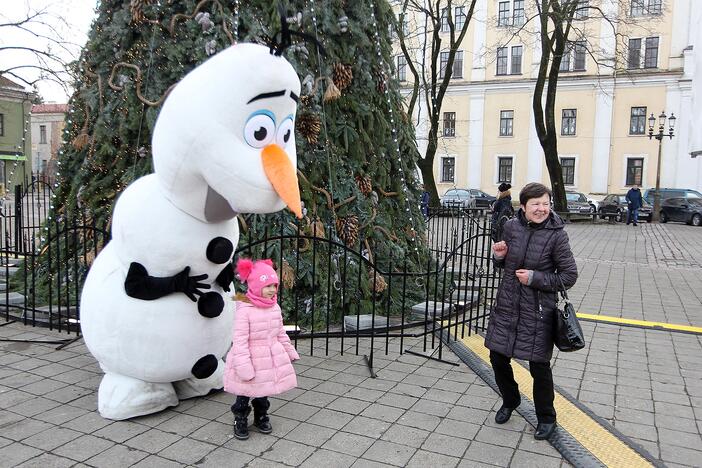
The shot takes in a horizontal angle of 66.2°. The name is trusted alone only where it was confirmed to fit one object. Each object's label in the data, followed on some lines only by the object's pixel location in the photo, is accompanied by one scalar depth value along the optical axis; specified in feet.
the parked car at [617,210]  78.38
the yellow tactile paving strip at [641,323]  22.50
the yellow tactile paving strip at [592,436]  11.50
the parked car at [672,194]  81.91
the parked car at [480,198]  103.81
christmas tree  20.17
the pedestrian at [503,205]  37.78
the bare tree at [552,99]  73.56
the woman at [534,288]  11.83
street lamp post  79.18
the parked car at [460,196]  104.79
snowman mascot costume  10.30
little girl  11.48
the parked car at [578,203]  91.32
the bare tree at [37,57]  51.31
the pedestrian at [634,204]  73.51
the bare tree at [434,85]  74.74
